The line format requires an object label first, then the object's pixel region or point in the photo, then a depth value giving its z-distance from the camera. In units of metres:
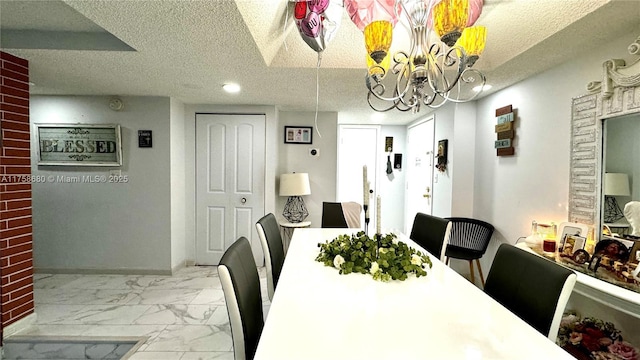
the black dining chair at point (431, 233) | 1.83
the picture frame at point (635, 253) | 1.48
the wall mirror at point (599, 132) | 1.57
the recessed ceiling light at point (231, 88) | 2.71
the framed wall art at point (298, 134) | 3.83
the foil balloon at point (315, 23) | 1.30
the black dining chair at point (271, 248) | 1.74
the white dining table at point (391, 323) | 0.76
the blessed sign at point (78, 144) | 3.14
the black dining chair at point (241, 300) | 0.98
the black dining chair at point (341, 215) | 3.01
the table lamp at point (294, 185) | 3.47
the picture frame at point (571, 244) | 1.79
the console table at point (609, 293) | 1.31
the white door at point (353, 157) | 5.01
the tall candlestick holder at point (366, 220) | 1.55
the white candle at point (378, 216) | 1.38
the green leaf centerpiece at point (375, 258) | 1.29
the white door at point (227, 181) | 3.56
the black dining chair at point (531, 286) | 0.97
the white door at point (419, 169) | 3.94
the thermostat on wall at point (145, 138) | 3.17
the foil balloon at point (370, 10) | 1.57
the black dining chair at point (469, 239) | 2.80
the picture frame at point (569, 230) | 1.81
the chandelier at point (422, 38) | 1.14
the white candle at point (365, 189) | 1.43
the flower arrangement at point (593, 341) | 1.47
